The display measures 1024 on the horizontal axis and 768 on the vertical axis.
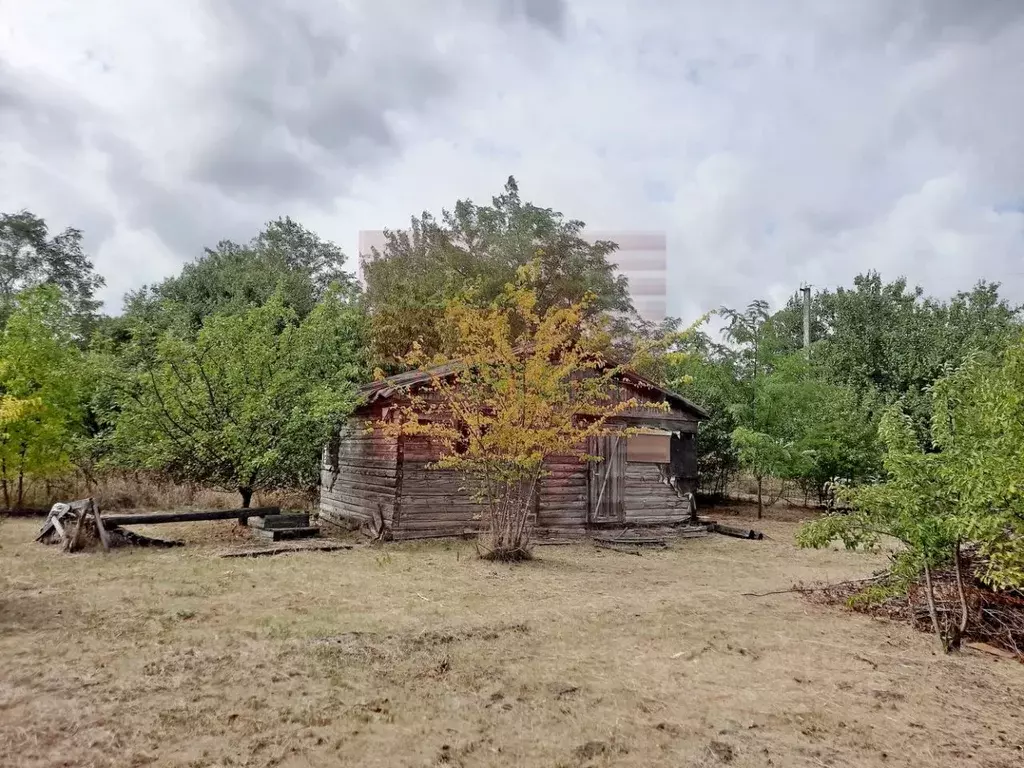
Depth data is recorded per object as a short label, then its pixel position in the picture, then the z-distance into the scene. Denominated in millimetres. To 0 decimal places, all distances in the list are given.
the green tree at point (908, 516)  6629
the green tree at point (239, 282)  28750
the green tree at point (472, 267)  24641
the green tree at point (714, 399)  20984
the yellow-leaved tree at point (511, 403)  11430
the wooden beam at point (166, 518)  11914
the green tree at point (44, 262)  31047
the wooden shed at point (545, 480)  13953
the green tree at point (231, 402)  14352
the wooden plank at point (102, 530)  11594
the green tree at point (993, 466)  5789
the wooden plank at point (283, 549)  11663
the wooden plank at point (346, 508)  14742
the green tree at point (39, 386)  15344
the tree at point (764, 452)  18453
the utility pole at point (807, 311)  34441
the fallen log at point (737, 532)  16219
